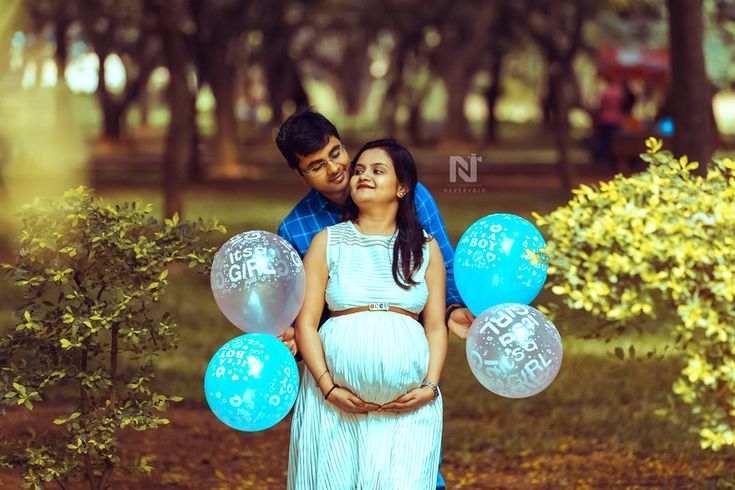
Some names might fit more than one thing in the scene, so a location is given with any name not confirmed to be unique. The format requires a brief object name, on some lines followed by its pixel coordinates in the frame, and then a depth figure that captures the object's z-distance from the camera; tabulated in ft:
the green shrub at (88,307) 20.06
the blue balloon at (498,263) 18.28
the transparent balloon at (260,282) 17.31
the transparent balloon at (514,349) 17.46
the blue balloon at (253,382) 17.04
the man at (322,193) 17.81
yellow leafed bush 19.72
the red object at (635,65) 140.88
